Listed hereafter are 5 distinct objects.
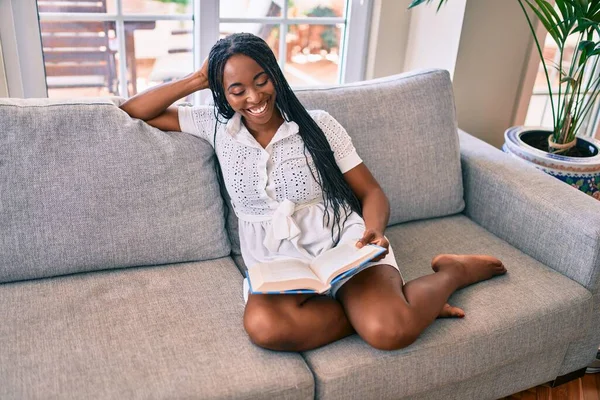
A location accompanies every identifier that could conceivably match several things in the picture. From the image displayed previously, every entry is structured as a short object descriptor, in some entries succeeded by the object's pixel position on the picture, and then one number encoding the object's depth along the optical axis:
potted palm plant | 2.13
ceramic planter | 2.30
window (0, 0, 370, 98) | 2.24
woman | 1.50
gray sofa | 1.36
